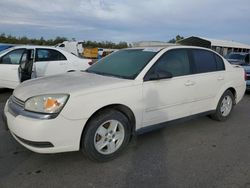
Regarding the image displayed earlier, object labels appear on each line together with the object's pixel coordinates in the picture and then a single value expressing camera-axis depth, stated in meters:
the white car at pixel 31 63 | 6.82
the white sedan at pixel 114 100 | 2.96
